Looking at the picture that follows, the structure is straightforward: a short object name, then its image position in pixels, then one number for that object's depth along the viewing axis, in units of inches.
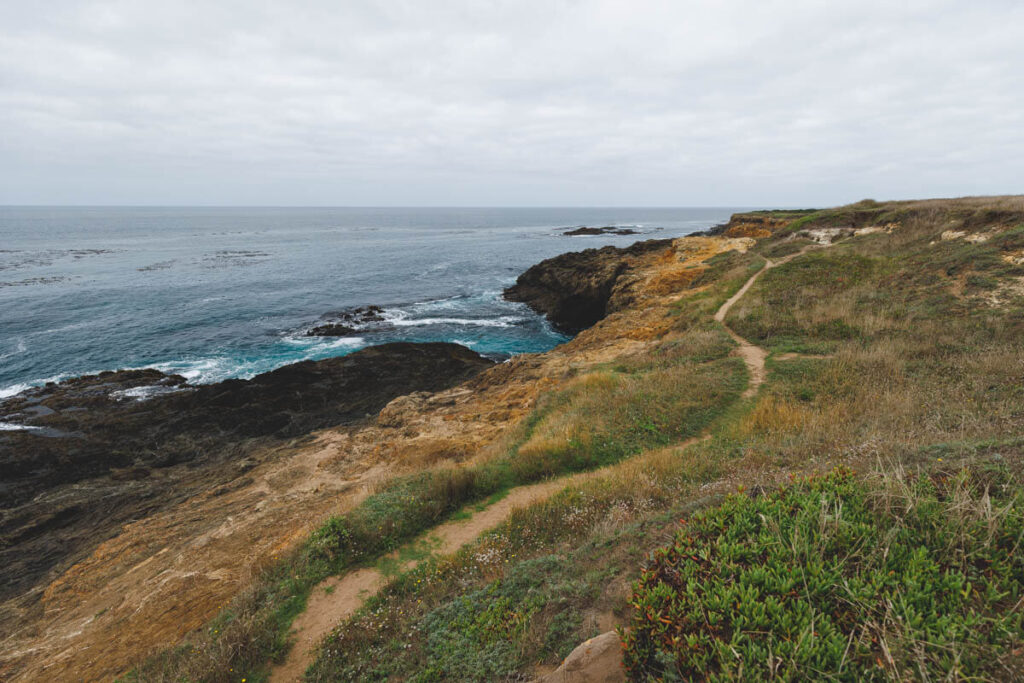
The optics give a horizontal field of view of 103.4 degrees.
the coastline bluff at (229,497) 295.7
